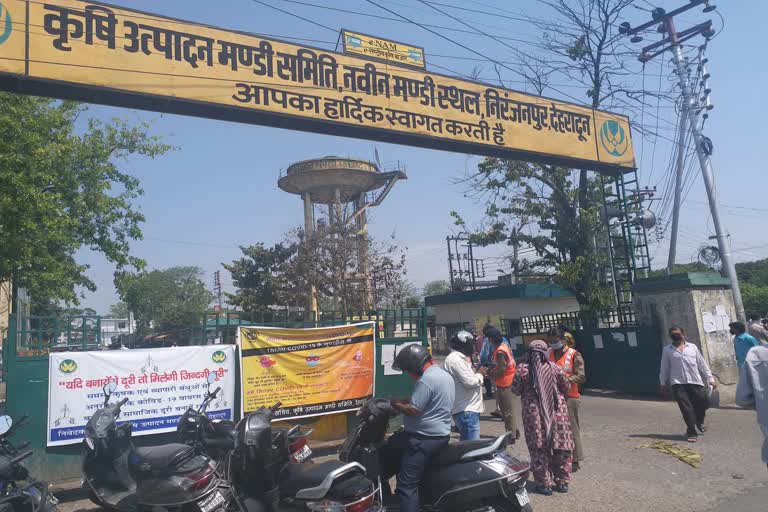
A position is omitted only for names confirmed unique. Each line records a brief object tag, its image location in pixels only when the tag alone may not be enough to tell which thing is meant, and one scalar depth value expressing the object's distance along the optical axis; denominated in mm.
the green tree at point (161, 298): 58594
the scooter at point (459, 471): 4477
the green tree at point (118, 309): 78562
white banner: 6609
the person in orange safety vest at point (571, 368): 6801
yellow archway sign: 7758
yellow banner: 7617
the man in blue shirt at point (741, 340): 9070
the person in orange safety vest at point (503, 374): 8281
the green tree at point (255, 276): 34938
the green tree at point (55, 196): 13195
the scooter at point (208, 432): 6195
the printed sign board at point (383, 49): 10523
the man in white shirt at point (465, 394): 6416
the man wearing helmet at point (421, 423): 4551
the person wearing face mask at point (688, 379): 8273
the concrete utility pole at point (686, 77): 13148
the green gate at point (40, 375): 6523
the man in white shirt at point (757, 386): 4668
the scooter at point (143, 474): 5055
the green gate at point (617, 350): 12258
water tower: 34156
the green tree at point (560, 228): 15219
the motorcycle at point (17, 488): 4887
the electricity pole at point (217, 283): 58331
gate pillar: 11398
